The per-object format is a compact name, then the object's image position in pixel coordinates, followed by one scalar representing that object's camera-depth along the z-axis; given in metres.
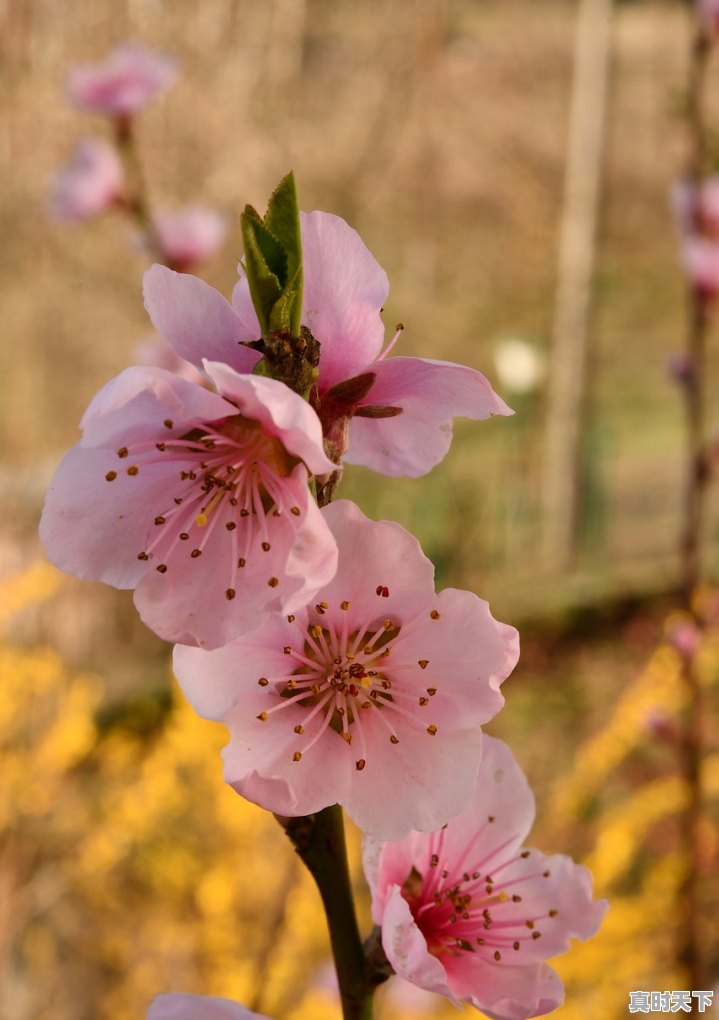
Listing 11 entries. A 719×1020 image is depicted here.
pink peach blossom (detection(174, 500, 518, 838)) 0.24
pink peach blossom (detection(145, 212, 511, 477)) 0.25
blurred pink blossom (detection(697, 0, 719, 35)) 0.57
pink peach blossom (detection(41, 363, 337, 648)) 0.24
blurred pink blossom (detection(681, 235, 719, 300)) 0.61
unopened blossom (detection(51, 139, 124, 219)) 0.68
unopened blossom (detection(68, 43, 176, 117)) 0.64
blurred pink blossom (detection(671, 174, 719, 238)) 0.64
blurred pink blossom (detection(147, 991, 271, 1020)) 0.24
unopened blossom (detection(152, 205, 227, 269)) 0.67
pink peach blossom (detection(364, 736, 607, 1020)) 0.26
